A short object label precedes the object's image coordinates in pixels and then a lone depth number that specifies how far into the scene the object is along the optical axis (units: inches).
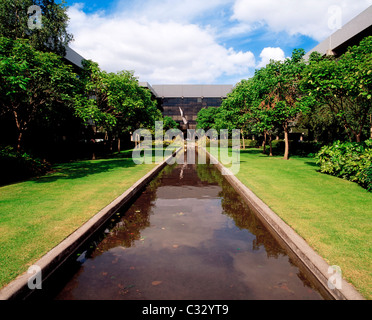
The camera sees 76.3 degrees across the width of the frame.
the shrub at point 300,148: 1008.3
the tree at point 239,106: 908.0
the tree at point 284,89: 705.0
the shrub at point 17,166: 419.2
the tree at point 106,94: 659.1
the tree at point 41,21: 673.0
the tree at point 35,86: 427.8
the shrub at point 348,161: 367.5
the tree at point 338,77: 424.2
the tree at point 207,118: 1928.4
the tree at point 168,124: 2287.2
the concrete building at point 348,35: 981.8
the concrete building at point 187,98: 3486.7
